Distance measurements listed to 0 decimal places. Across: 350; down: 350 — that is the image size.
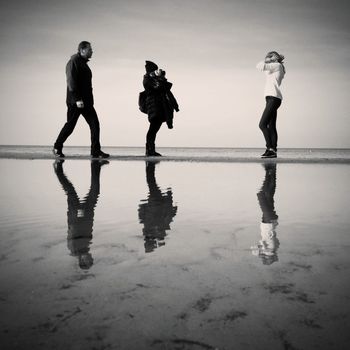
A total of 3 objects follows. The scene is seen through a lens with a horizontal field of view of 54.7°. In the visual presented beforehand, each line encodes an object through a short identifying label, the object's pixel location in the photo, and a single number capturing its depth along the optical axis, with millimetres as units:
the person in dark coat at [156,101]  7160
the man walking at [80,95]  6152
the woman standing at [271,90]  6438
